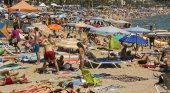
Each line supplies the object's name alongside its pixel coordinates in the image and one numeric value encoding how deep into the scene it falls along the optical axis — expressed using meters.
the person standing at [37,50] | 15.73
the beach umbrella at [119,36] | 19.81
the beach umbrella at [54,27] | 25.66
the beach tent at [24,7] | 23.44
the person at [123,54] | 18.12
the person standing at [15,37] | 17.73
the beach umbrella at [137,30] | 18.51
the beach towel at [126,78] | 13.42
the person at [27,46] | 19.05
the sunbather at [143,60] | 17.17
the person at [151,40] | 26.38
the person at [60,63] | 14.43
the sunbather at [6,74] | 12.36
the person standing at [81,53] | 13.53
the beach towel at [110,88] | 11.76
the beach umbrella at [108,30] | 16.42
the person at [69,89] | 10.15
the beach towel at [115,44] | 17.34
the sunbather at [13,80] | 11.92
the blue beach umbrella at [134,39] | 17.56
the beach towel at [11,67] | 14.10
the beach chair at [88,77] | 11.97
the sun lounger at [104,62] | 15.66
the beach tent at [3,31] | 18.47
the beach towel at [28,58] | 16.33
